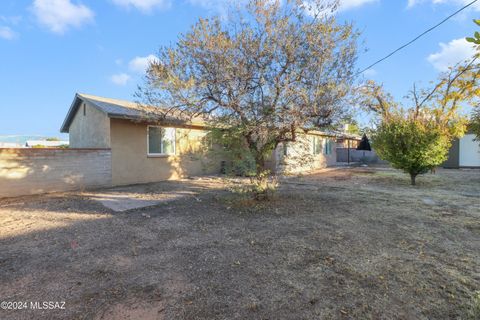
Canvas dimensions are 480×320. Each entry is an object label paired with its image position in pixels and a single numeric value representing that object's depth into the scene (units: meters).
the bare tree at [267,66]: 5.22
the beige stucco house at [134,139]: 9.45
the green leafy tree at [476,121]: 10.01
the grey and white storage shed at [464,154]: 17.42
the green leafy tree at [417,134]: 9.76
